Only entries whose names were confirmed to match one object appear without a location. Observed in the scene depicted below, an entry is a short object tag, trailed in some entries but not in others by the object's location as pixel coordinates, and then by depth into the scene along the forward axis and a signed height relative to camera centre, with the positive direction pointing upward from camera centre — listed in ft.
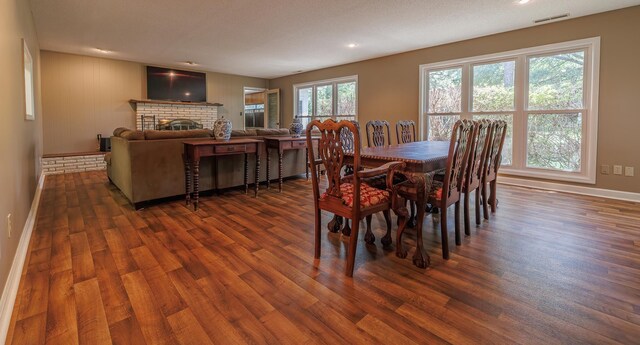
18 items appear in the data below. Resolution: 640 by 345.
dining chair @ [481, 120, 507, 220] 9.73 -0.43
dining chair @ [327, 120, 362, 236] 8.87 -2.01
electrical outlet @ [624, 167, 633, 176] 12.93 -0.94
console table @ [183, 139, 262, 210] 11.76 -0.05
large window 13.84 +2.30
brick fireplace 23.65 +3.12
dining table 6.97 -0.53
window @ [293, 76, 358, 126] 23.81 +4.03
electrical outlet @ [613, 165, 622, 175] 13.19 -0.89
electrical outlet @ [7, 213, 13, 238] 6.09 -1.44
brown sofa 11.57 -0.61
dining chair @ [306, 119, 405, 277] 6.35 -0.91
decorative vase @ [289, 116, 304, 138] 16.17 +1.03
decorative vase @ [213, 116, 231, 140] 12.91 +0.82
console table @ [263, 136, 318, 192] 14.46 +0.25
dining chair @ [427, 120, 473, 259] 7.11 -0.71
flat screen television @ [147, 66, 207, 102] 23.99 +5.09
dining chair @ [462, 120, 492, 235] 8.10 -0.40
